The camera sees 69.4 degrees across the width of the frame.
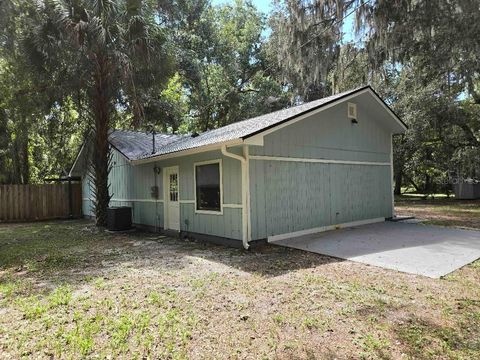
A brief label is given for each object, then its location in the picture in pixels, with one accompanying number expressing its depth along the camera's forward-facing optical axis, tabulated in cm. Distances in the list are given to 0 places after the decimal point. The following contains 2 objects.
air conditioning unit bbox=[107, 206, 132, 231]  1072
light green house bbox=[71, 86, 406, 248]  743
